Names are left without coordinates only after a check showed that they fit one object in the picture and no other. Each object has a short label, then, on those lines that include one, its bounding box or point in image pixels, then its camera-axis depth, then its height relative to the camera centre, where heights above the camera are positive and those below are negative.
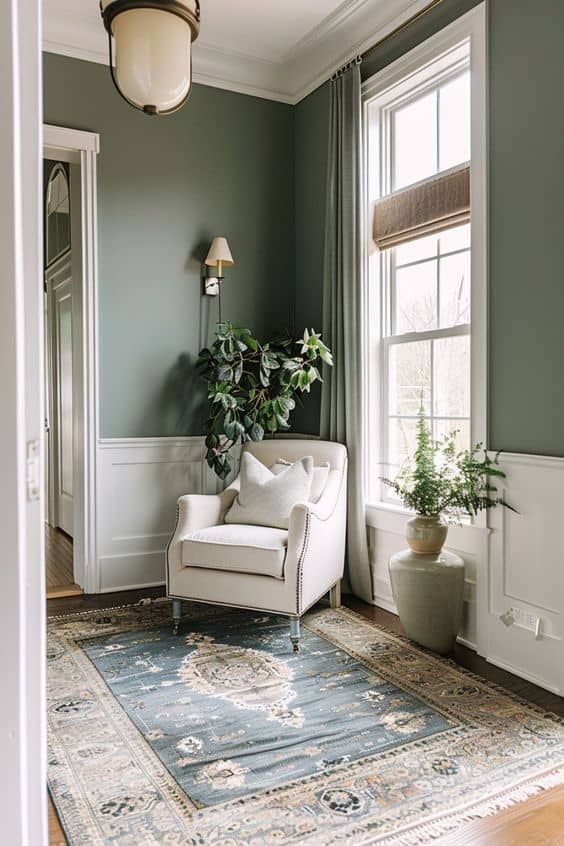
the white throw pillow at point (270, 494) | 3.36 -0.45
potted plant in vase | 2.91 -0.61
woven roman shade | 3.14 +0.94
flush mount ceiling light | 2.02 +1.06
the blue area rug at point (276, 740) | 1.83 -1.09
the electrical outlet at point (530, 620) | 2.72 -0.86
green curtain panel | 3.73 +0.60
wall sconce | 4.00 +0.83
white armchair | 3.02 -0.70
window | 3.23 +0.73
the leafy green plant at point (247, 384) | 3.81 +0.10
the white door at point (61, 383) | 5.34 +0.16
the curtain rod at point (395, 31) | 3.25 +1.86
